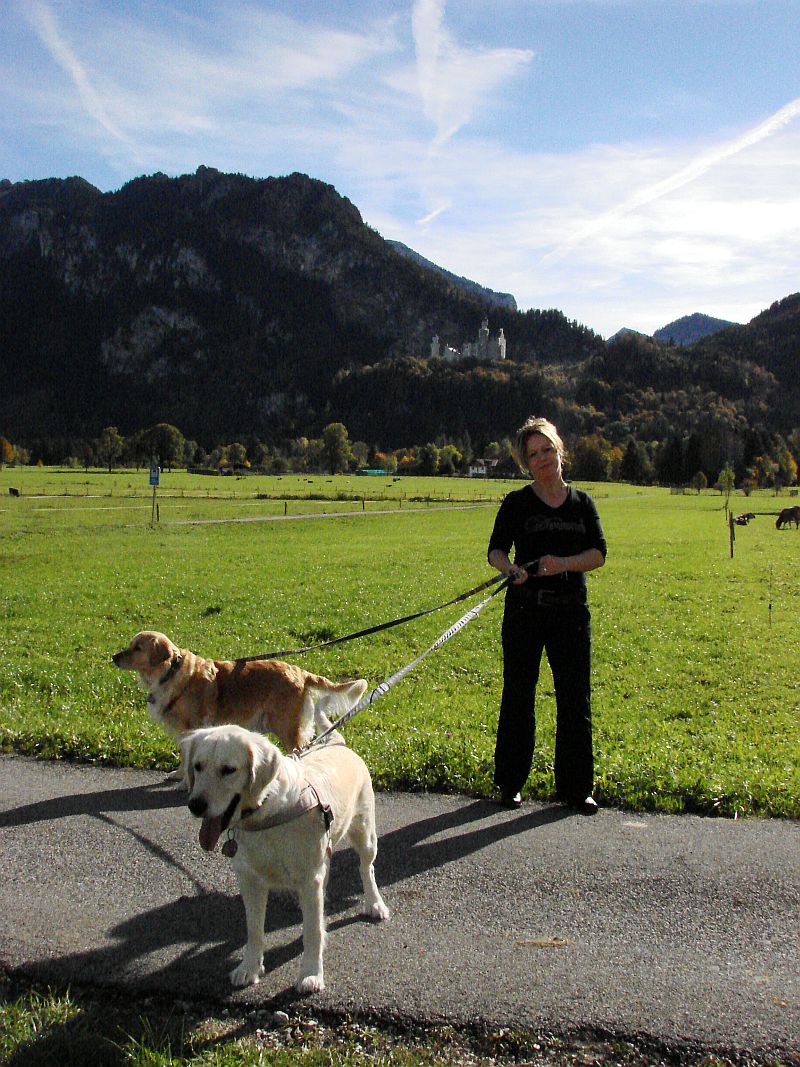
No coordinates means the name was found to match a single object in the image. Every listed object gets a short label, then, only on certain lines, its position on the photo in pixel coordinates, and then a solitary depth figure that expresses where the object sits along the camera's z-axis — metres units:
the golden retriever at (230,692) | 7.31
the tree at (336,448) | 168.50
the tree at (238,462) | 178.60
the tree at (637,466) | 162.00
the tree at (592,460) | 165.50
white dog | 3.98
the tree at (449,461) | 184.38
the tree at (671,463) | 155.25
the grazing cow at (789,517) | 48.50
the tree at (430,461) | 183.75
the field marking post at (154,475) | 47.91
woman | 6.42
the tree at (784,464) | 150.38
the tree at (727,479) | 38.53
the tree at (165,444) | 178.12
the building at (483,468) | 173.62
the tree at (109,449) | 167.62
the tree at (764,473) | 144.62
